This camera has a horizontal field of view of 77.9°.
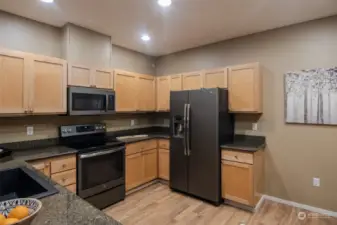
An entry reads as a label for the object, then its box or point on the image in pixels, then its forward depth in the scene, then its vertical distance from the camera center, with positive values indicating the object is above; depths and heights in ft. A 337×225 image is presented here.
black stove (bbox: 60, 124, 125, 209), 9.19 -2.38
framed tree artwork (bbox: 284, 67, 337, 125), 9.12 +0.83
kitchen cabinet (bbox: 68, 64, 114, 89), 9.78 +1.84
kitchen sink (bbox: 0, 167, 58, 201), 4.67 -1.75
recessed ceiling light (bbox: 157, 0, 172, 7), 8.02 +4.34
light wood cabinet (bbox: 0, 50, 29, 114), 7.80 +1.19
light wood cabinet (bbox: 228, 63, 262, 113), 10.39 +1.33
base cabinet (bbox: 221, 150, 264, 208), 9.64 -3.00
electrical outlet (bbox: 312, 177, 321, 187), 9.58 -3.11
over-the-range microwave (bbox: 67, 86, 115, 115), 9.60 +0.62
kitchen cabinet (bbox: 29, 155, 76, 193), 7.97 -2.20
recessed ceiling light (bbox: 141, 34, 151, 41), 11.81 +4.40
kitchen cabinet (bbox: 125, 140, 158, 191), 11.57 -2.93
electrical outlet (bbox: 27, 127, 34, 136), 9.32 -0.80
